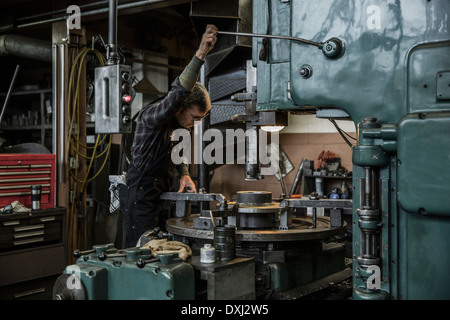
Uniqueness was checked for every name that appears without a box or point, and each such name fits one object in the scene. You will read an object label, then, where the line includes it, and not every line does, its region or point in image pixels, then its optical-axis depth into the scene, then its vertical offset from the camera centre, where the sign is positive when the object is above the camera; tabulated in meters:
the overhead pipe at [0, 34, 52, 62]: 4.31 +1.02
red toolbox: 3.17 -0.13
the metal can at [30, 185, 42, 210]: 3.27 -0.26
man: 2.24 -0.01
